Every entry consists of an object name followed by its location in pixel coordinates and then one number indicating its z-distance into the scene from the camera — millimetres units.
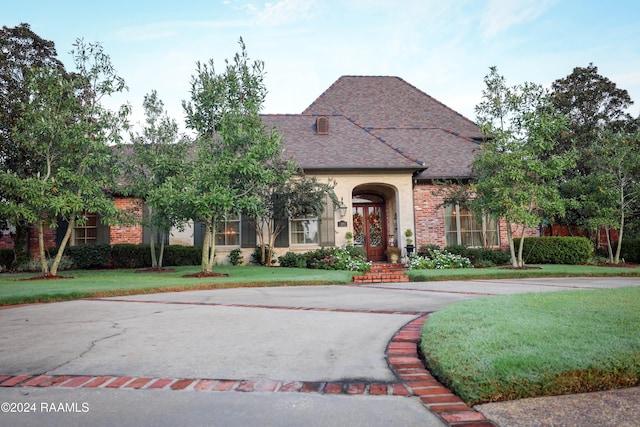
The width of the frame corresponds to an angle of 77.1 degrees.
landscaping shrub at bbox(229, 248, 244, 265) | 14766
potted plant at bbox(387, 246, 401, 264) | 15262
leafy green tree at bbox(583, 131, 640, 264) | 14359
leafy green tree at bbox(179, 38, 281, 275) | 10414
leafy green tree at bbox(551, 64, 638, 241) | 22016
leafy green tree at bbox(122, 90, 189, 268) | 12356
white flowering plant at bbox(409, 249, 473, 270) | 13547
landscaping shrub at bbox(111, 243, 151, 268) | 14422
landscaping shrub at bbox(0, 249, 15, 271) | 14672
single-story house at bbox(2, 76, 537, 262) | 15234
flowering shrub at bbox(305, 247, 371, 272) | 13354
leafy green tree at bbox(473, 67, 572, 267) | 12250
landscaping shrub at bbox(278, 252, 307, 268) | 14102
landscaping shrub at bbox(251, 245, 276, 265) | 14871
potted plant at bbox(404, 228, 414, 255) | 14703
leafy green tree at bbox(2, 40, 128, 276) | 10297
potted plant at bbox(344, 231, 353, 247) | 15070
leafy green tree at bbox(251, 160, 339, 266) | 13516
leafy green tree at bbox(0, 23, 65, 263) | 13461
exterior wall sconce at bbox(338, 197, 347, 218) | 15274
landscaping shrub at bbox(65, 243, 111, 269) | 14289
